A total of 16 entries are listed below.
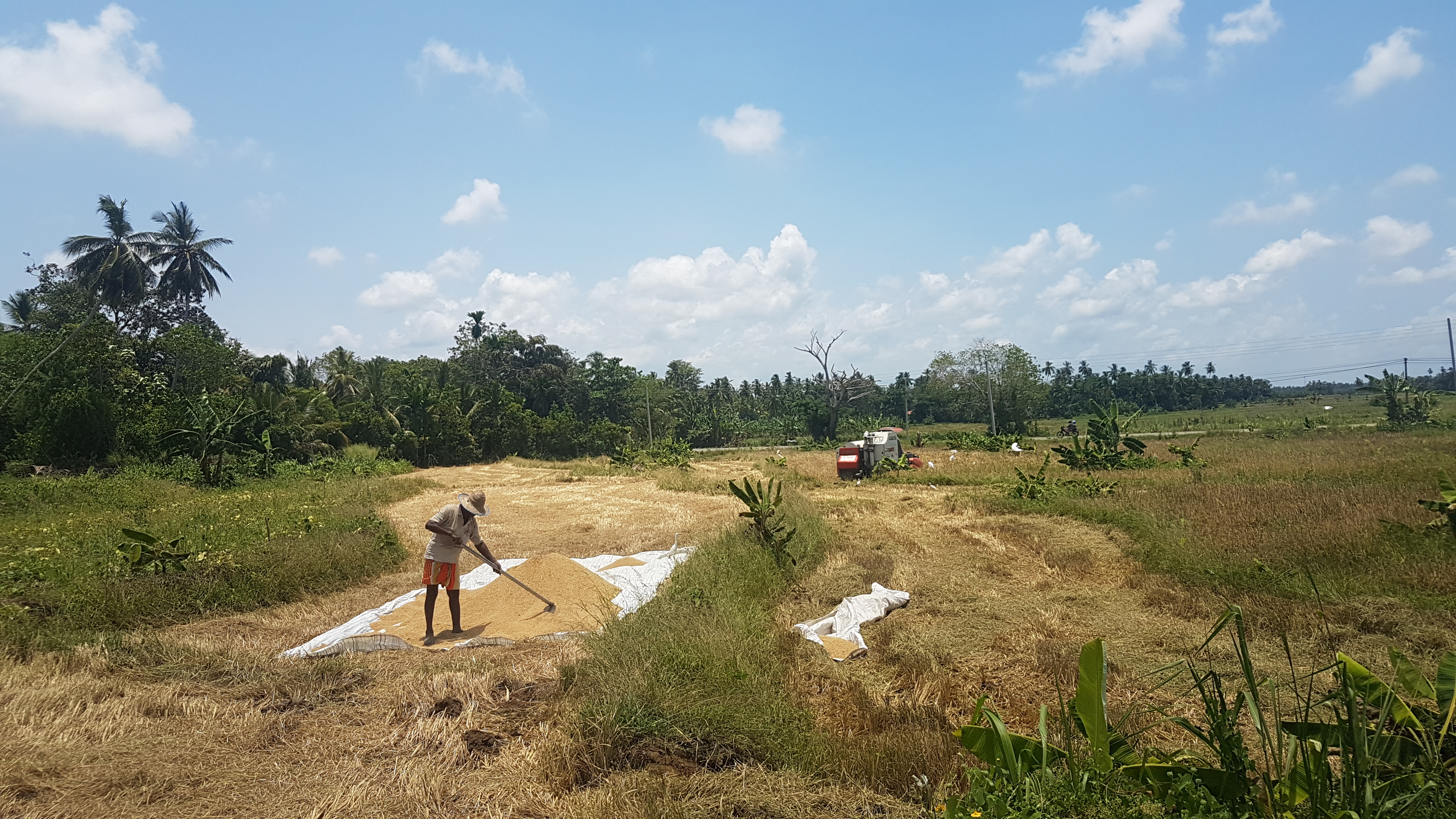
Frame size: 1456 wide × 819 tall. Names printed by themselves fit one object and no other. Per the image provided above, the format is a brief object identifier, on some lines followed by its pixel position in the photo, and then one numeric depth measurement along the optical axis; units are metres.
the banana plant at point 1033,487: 13.77
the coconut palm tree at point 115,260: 36.22
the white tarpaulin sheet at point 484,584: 5.99
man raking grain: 6.21
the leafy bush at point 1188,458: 17.50
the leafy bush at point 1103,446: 18.58
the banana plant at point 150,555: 7.08
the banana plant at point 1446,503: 6.45
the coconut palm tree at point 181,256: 38.47
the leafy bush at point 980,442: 28.98
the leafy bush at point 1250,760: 2.29
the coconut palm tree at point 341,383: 37.06
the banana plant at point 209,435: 17.25
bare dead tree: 39.88
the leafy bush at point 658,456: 25.69
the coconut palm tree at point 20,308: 38.22
